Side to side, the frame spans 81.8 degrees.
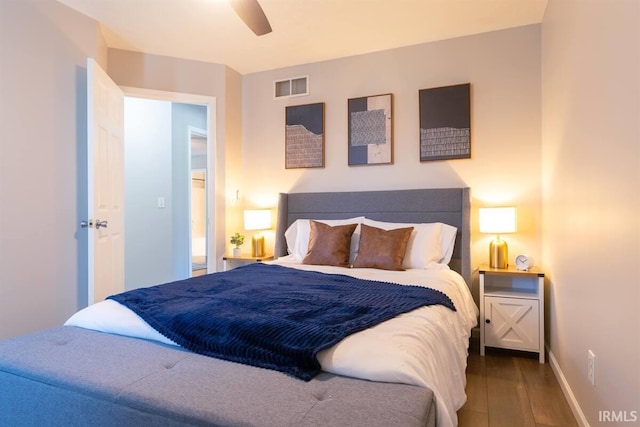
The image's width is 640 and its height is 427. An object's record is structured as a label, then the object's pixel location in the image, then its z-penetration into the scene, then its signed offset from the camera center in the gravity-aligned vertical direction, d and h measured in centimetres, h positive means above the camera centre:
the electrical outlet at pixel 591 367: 160 -70
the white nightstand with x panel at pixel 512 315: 261 -76
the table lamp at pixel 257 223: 373 -13
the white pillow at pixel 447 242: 292 -26
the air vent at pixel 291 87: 376 +128
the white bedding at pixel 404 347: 110 -48
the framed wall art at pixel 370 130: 340 +75
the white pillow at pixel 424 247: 282 -29
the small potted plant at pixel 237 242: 375 -32
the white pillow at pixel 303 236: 311 -24
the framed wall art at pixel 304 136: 367 +75
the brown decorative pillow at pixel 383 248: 274 -29
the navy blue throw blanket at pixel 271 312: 122 -43
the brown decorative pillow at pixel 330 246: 294 -29
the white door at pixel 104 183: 258 +21
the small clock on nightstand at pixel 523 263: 280 -41
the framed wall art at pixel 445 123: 312 +75
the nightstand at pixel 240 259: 362 -49
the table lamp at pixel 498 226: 280 -13
